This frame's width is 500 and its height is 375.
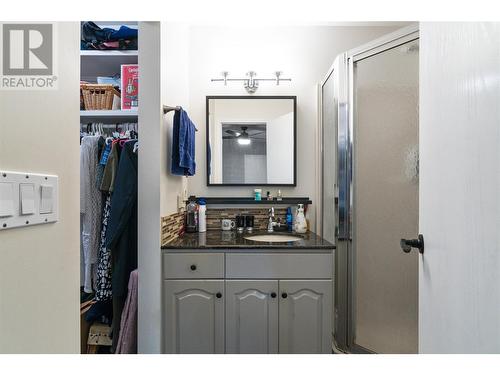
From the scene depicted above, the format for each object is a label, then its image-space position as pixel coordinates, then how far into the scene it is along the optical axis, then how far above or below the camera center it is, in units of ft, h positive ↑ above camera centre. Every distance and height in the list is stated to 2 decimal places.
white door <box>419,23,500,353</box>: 1.83 -0.01
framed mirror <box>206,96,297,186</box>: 6.35 +1.20
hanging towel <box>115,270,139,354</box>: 4.44 -2.44
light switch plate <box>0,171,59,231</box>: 1.41 -0.08
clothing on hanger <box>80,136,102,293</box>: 4.64 -0.44
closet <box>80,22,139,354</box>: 4.47 -0.31
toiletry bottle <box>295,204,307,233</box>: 6.12 -0.89
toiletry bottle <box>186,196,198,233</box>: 5.90 -0.75
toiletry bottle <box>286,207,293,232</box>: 6.24 -0.86
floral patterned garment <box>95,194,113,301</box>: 4.68 -1.59
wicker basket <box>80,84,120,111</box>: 4.95 +1.82
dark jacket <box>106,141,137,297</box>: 4.39 -0.63
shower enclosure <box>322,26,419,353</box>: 4.52 -0.13
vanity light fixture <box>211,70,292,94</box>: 6.32 +2.76
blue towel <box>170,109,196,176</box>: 4.79 +0.81
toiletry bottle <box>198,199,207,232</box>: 5.85 -0.70
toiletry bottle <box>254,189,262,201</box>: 6.30 -0.19
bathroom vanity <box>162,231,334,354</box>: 4.50 -2.04
